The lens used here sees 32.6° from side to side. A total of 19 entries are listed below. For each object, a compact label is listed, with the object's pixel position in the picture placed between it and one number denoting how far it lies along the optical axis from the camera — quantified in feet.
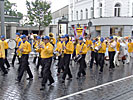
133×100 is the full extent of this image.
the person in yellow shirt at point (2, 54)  33.33
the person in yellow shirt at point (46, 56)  26.91
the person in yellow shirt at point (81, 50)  33.22
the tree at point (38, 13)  102.01
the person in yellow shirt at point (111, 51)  42.34
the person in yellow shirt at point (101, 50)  39.07
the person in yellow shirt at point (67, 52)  31.07
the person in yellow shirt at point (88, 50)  45.62
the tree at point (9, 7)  156.04
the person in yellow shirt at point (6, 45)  38.04
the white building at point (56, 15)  103.60
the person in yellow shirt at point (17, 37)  40.90
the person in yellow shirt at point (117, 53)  45.71
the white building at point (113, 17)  111.24
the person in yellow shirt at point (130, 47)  53.31
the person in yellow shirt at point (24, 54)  29.86
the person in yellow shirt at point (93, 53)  44.15
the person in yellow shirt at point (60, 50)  31.97
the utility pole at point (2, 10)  48.39
